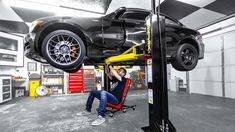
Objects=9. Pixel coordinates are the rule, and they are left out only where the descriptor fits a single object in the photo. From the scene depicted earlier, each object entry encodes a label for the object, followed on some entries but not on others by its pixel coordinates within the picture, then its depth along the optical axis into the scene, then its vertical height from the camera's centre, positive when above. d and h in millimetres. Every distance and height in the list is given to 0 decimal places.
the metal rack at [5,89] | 4039 -649
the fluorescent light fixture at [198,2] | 3293 +1694
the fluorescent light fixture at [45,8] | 3303 +1691
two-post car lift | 1264 -78
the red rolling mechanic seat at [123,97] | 2648 -612
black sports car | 1932 +515
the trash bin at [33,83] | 5465 -596
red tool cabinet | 5895 -615
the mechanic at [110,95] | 2293 -517
